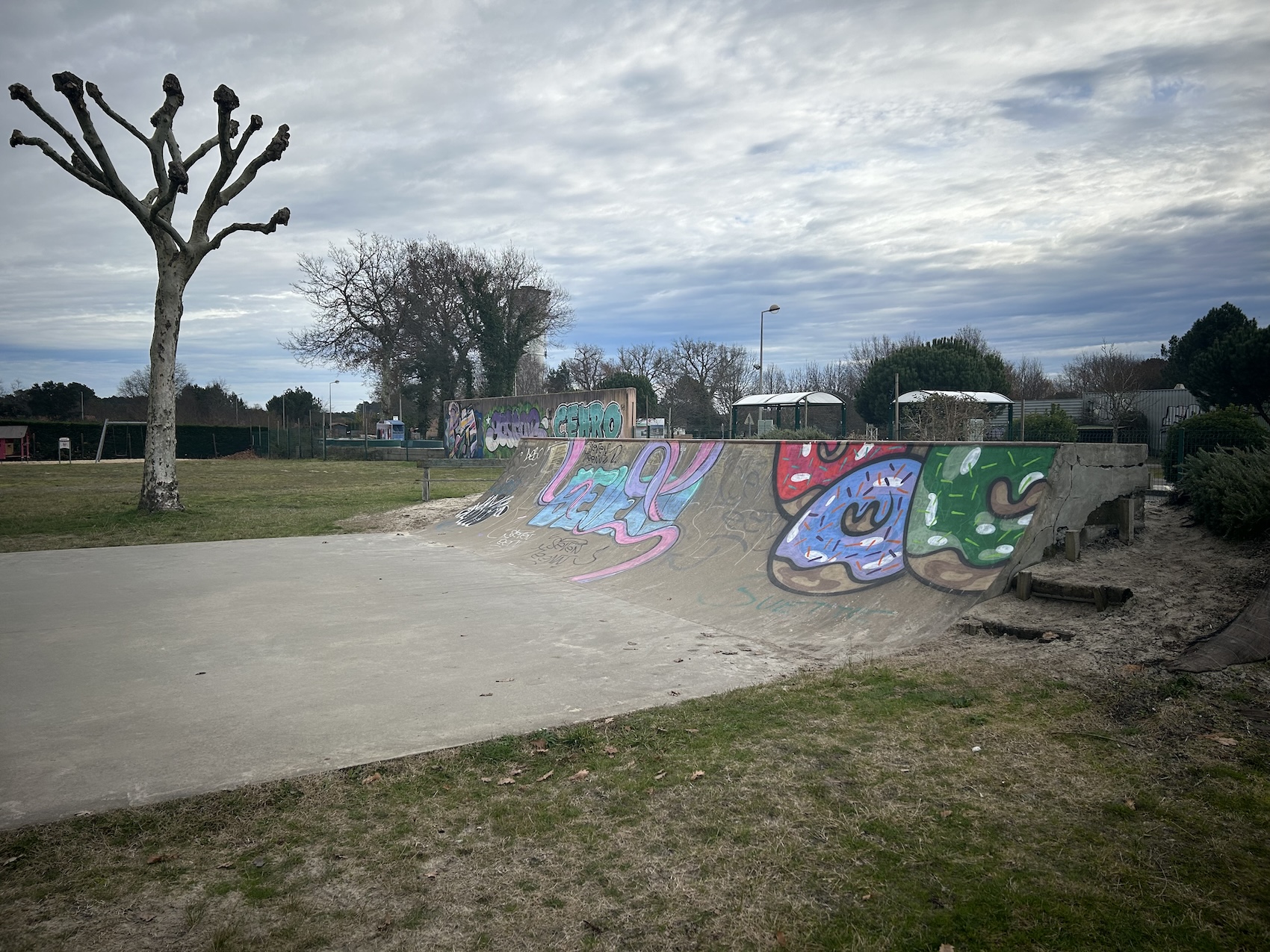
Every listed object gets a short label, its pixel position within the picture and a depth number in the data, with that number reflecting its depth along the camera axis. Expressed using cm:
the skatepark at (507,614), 447
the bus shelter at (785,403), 2900
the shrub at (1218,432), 1092
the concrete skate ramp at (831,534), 675
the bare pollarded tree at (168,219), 1513
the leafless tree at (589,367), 7300
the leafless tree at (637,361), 7025
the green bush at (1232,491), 642
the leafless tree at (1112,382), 3438
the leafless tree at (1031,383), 5653
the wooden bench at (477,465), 2538
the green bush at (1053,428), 2541
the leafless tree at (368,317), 4288
